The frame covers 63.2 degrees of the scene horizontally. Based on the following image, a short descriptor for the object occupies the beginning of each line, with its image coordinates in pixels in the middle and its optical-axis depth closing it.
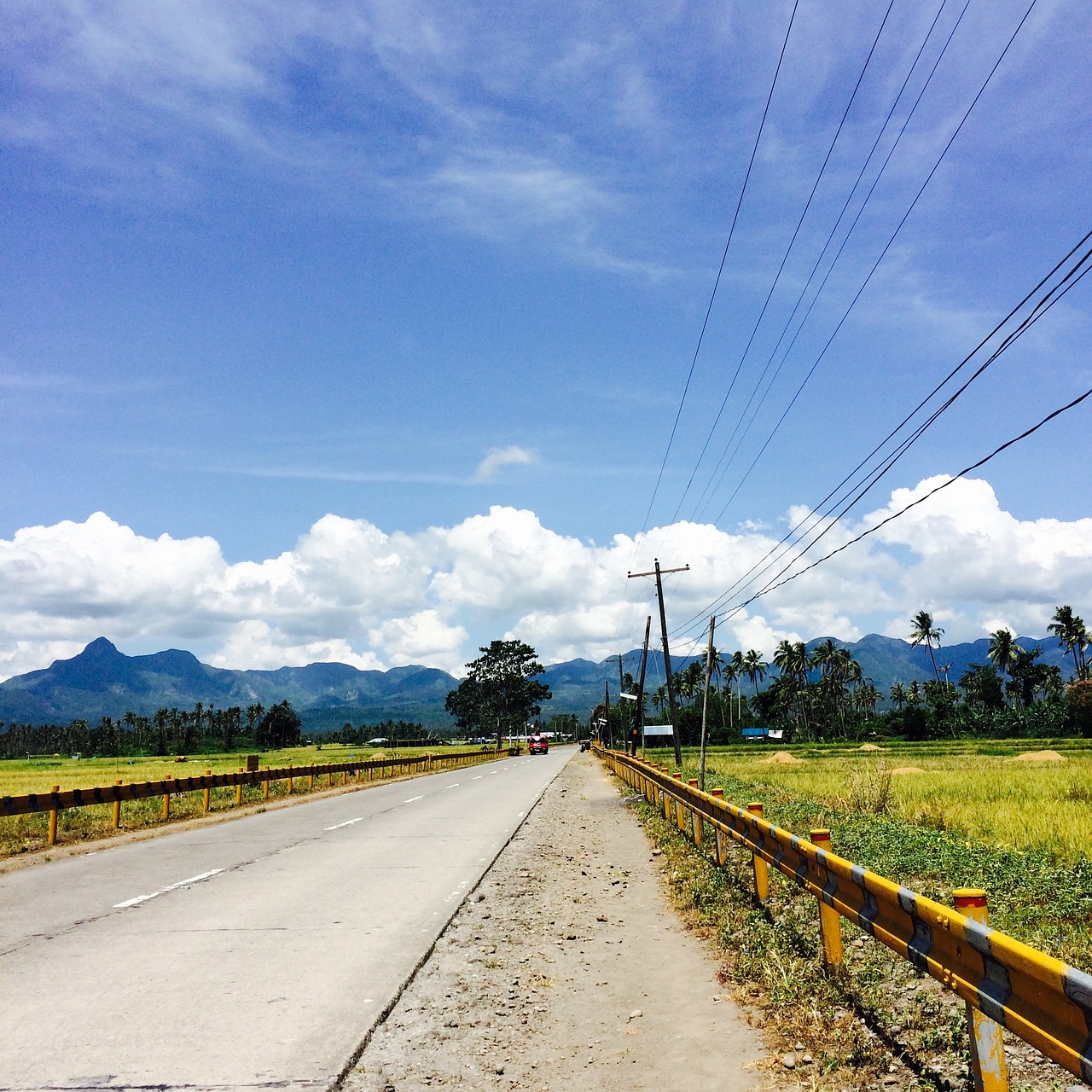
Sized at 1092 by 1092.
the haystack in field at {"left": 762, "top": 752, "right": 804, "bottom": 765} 52.92
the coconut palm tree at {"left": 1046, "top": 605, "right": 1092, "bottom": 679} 121.88
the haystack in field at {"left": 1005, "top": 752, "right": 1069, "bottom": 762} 50.94
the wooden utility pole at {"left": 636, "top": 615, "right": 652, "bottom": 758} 57.12
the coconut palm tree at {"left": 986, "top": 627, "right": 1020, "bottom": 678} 140.25
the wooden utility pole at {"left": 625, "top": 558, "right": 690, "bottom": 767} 36.32
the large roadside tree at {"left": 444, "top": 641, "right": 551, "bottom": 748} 145.62
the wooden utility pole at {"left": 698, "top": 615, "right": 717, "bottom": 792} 14.88
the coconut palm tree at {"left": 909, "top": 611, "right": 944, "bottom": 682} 150.25
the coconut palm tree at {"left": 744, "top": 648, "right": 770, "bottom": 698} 182.20
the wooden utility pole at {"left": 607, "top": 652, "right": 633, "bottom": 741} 92.54
